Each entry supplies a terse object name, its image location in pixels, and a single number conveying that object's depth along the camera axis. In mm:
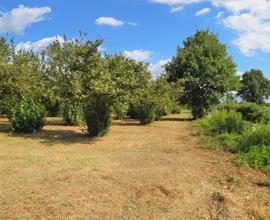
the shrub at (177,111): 22454
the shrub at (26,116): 9048
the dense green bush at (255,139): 6756
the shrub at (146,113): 13245
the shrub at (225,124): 8774
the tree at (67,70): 8895
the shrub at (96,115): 8774
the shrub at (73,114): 11273
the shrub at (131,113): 16485
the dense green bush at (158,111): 13854
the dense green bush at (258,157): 5864
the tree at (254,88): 35740
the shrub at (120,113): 13269
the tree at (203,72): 16982
